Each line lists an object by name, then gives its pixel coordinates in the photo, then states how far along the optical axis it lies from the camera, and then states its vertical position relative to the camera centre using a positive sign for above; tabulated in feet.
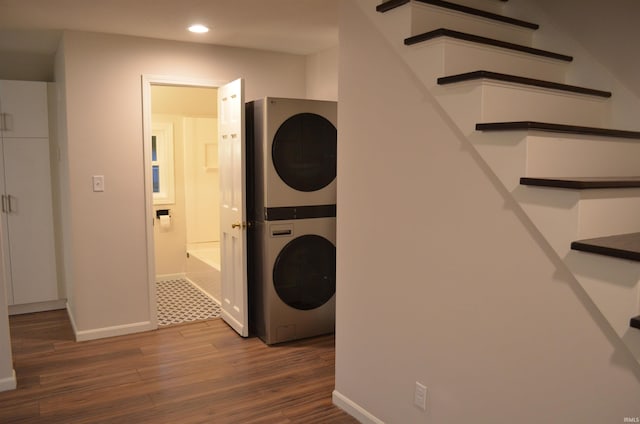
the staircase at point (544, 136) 4.83 +0.41
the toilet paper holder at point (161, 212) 18.78 -1.53
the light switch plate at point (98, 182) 12.40 -0.28
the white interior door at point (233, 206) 12.25 -0.89
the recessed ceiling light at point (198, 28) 11.47 +3.32
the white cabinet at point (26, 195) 14.16 -0.67
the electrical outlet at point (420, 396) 7.25 -3.28
